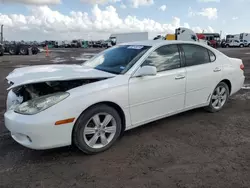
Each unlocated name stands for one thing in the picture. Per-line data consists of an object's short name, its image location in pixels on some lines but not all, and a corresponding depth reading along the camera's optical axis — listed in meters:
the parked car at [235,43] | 50.04
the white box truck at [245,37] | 55.94
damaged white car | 2.92
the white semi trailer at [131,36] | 34.91
